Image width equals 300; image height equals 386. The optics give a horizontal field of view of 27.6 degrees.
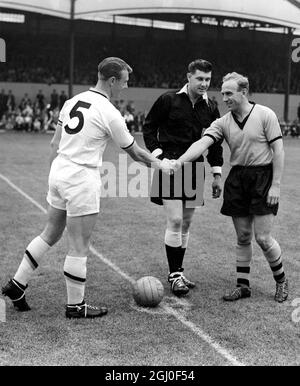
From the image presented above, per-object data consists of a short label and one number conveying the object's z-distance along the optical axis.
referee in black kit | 6.42
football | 5.76
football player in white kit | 5.25
